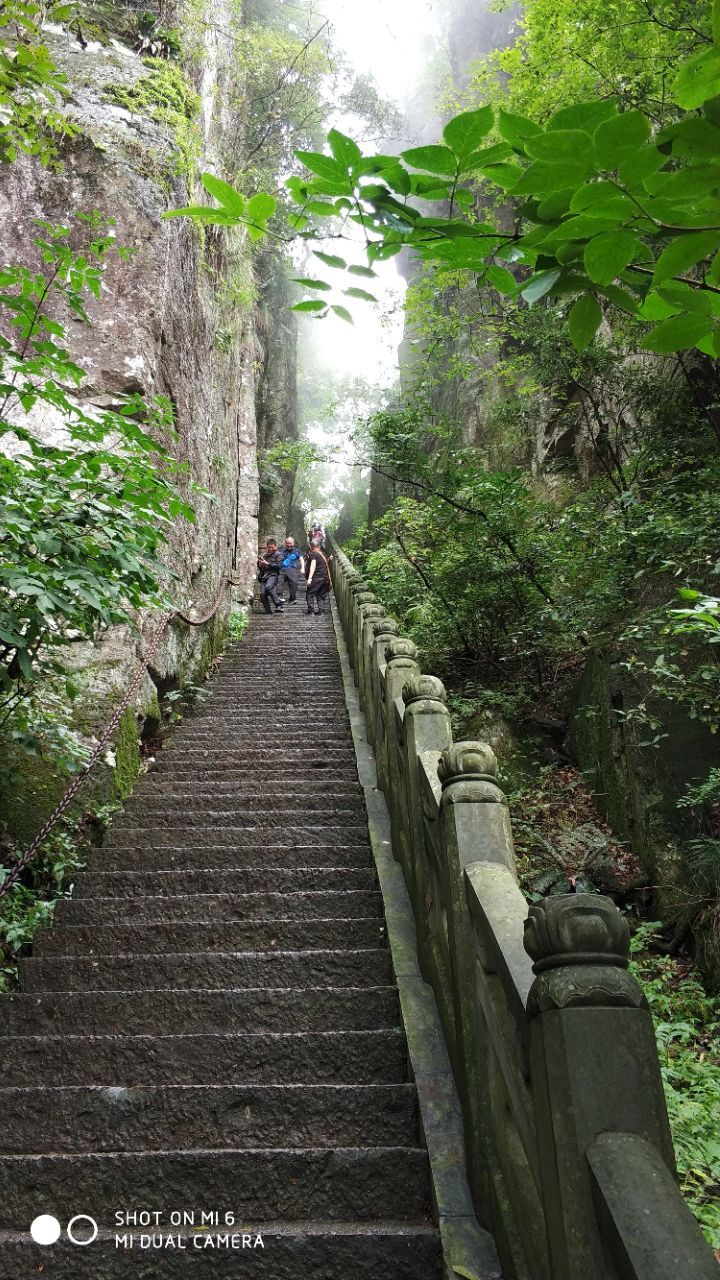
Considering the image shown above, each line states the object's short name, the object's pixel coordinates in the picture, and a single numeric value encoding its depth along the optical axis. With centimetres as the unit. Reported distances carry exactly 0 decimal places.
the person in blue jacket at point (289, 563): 1541
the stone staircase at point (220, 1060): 212
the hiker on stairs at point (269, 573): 1439
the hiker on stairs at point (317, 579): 1445
